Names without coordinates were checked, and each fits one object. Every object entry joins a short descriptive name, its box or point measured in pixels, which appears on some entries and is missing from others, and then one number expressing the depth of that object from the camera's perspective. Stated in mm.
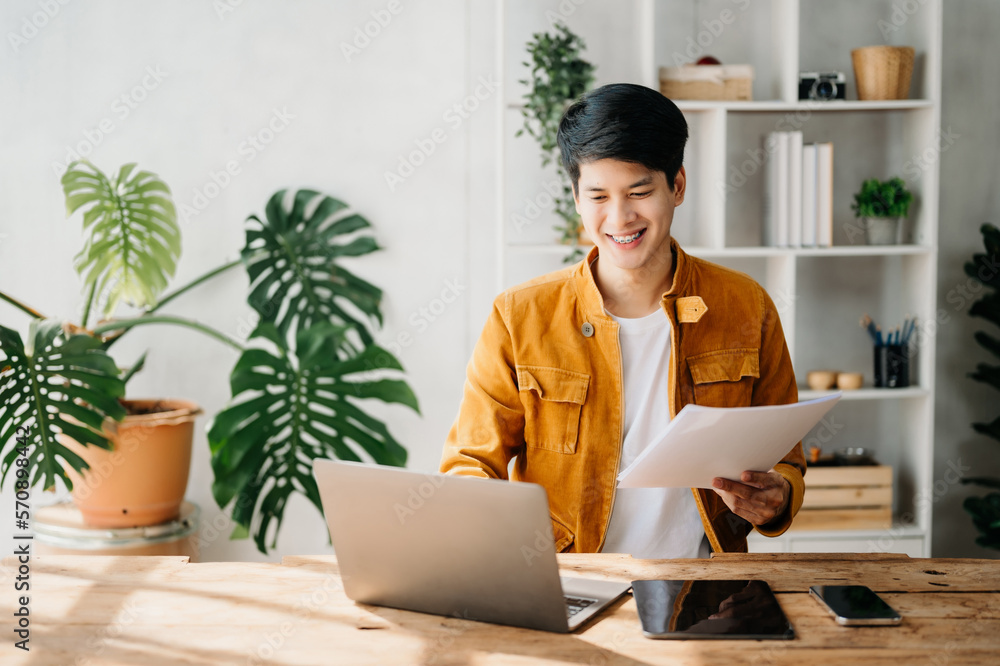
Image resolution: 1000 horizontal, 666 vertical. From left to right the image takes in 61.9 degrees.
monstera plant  2186
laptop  1000
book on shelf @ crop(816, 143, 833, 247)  2705
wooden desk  980
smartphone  1046
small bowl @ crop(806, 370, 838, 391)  2797
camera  2736
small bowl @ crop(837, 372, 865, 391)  2791
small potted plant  2760
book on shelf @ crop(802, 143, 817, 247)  2703
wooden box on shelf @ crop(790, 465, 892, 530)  2730
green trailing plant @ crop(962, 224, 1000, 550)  2709
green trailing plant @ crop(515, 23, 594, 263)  2627
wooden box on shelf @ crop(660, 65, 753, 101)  2689
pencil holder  2775
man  1562
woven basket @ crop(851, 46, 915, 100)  2680
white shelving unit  2711
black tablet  1022
